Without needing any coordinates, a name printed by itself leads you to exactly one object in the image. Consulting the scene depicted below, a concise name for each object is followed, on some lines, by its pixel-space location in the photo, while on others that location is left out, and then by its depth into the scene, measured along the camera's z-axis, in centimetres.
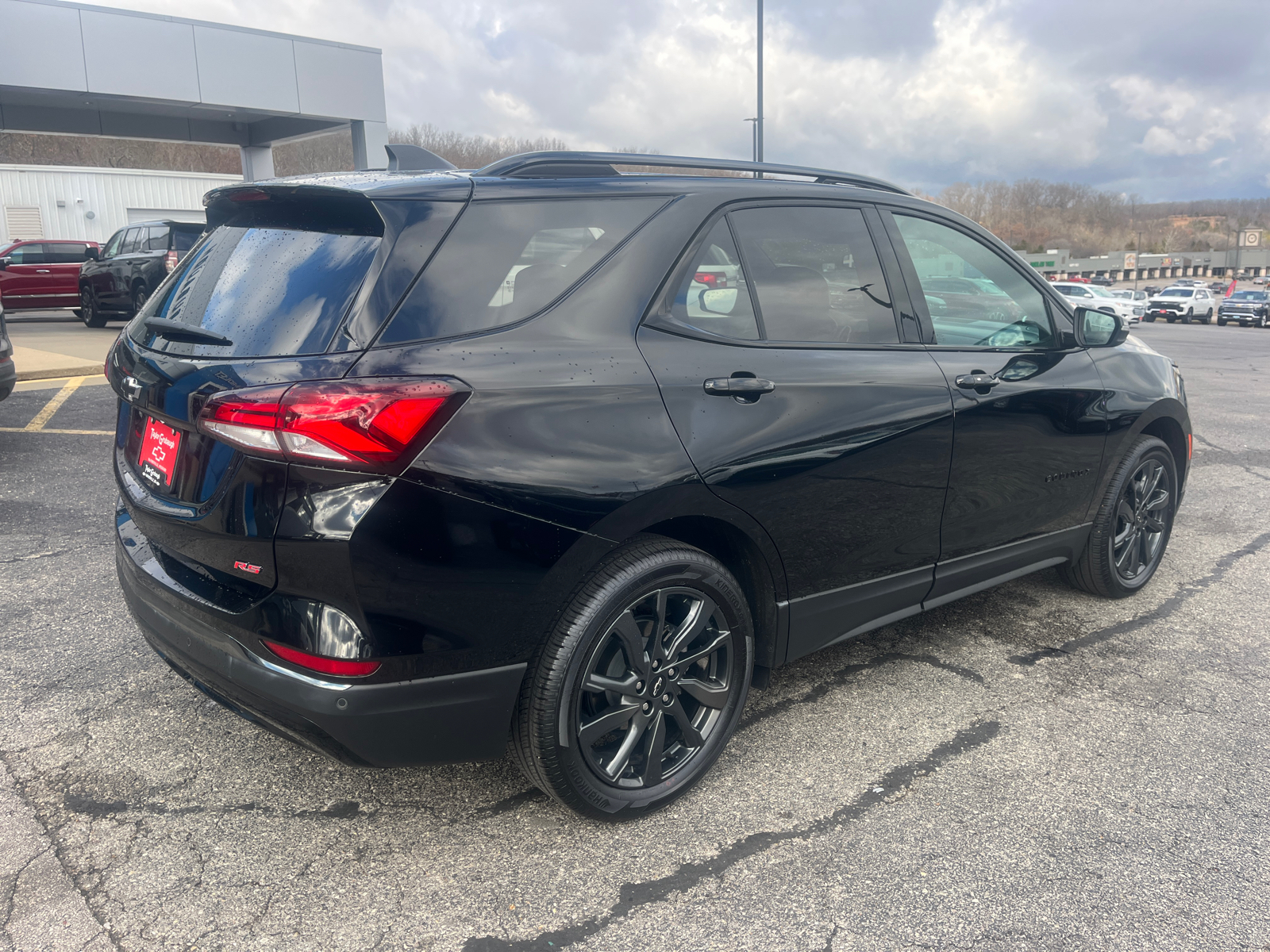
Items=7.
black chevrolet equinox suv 210
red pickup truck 1803
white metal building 2870
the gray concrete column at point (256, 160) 2434
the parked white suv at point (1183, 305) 4562
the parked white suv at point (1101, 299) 3809
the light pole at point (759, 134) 1909
